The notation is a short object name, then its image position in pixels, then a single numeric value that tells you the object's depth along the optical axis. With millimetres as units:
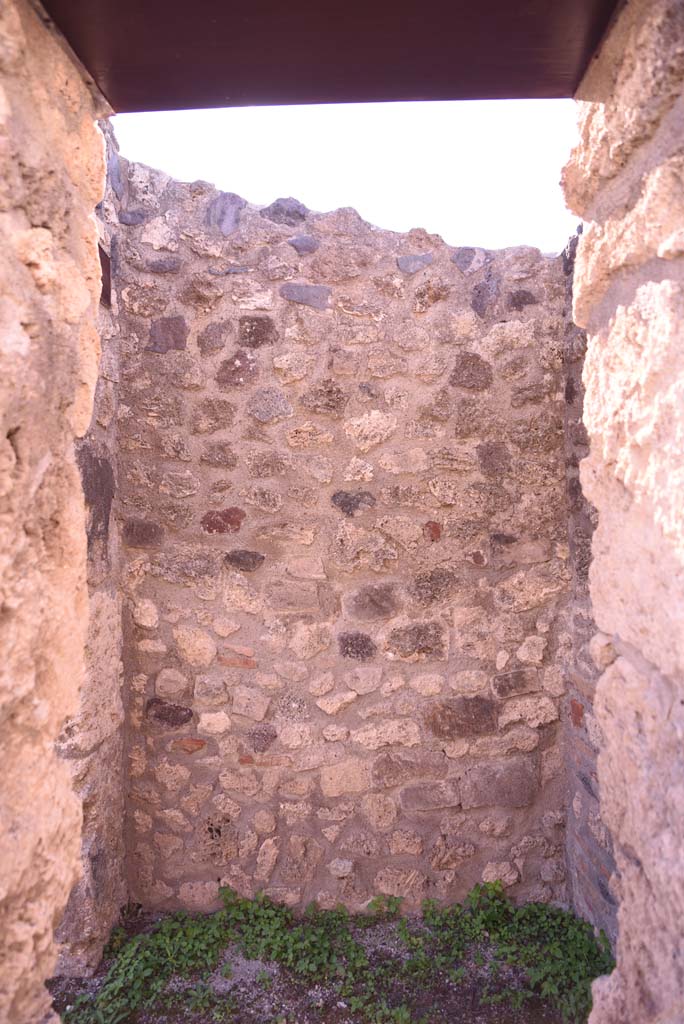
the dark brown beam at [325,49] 1059
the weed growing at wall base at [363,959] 2391
